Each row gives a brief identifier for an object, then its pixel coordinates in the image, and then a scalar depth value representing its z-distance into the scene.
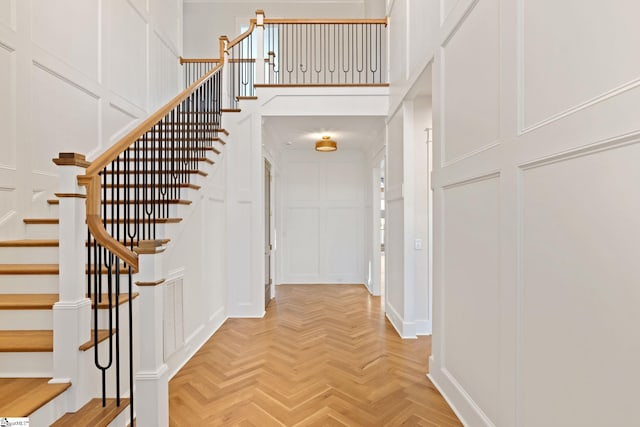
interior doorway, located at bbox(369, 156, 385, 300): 5.86
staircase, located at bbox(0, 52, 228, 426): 1.71
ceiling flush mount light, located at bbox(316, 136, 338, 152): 5.77
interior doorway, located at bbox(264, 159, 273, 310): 5.08
